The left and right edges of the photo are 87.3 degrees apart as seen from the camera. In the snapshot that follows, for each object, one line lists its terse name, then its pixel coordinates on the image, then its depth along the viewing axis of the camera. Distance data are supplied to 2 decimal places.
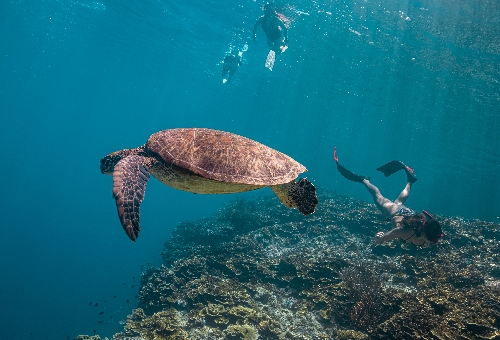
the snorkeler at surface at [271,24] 20.17
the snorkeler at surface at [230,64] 25.95
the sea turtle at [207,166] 3.79
